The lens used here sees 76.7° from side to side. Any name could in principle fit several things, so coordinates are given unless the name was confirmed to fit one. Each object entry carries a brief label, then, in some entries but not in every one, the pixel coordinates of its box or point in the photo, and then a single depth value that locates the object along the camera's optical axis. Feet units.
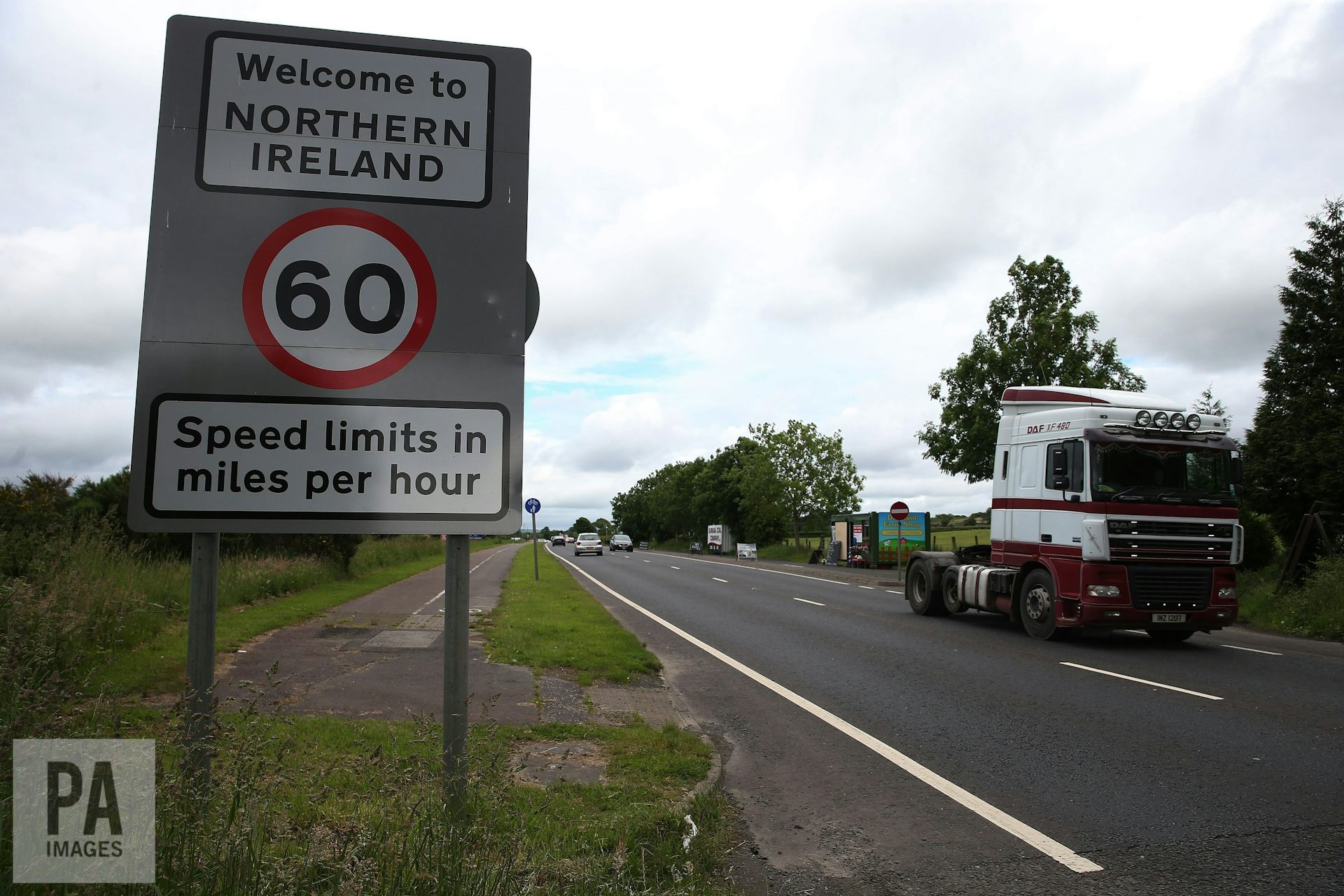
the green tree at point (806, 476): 214.90
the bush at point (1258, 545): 71.67
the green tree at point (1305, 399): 70.54
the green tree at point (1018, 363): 119.96
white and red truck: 40.09
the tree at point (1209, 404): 84.74
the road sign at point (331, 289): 9.39
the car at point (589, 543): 202.80
